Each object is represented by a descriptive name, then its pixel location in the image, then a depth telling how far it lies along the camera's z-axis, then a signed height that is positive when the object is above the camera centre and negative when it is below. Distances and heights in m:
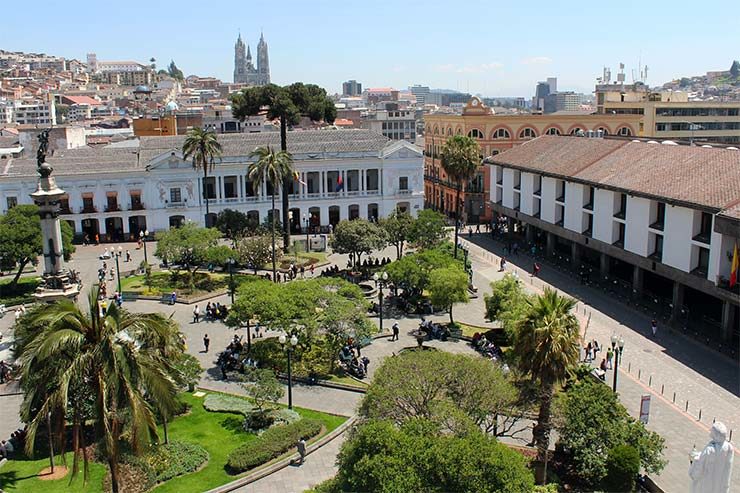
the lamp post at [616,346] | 28.20 -8.92
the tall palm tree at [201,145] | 58.72 -1.86
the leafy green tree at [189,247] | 48.38 -8.26
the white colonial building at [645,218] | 37.97 -6.33
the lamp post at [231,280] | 45.56 -9.92
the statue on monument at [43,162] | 29.72 -1.52
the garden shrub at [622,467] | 22.86 -10.91
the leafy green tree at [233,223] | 62.44 -8.69
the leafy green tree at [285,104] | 61.06 +1.47
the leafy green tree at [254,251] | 49.31 -8.71
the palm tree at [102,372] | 16.75 -5.78
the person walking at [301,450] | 25.67 -11.49
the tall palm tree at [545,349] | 22.70 -7.21
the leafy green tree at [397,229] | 53.75 -7.99
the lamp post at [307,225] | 62.25 -9.52
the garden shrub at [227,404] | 29.89 -11.63
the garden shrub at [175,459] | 24.38 -11.54
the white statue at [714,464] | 15.34 -7.34
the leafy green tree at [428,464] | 17.11 -8.16
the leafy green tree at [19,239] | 46.62 -7.30
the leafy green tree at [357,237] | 49.81 -7.98
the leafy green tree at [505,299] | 35.50 -9.07
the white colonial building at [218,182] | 66.00 -5.59
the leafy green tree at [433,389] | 21.41 -7.99
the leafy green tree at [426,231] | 52.75 -8.05
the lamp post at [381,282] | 39.66 -8.92
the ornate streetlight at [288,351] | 27.98 -9.09
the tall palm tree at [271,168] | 51.88 -3.33
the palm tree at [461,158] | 54.00 -2.91
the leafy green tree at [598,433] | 23.31 -10.19
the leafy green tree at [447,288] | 39.19 -9.03
